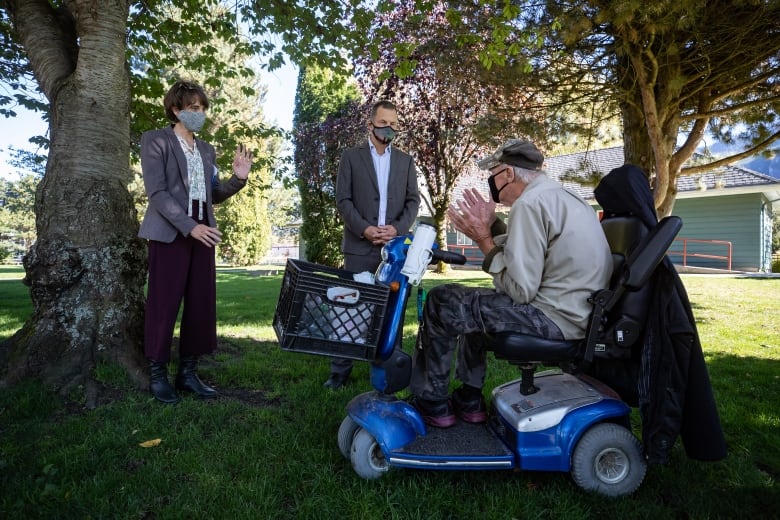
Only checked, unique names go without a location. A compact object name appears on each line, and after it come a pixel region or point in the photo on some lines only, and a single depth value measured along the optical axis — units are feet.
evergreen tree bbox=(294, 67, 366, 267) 51.72
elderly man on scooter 7.47
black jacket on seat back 7.08
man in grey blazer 12.42
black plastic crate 6.46
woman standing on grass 10.52
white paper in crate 6.67
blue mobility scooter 6.98
